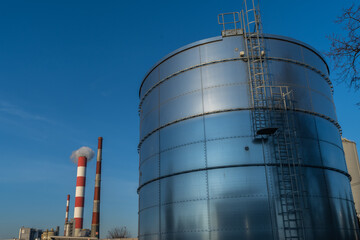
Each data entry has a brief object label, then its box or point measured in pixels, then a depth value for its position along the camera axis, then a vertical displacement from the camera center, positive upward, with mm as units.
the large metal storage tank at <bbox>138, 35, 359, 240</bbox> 10734 +2819
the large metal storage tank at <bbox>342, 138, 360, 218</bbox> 19859 +3554
